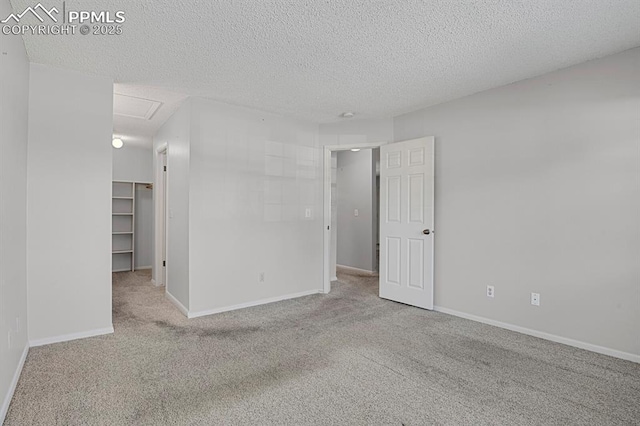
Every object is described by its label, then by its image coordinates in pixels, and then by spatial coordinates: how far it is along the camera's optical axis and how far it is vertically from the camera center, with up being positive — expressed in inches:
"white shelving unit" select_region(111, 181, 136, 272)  252.4 -8.6
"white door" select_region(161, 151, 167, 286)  197.5 +2.6
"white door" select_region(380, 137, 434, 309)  155.9 -3.4
